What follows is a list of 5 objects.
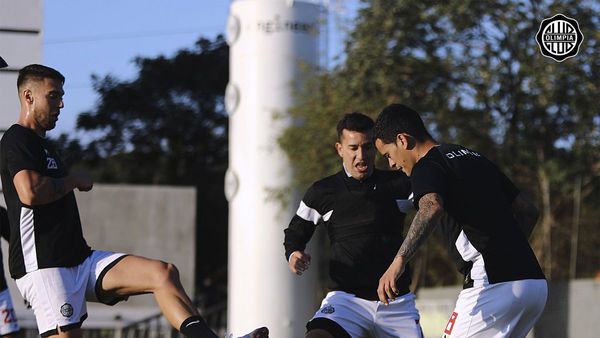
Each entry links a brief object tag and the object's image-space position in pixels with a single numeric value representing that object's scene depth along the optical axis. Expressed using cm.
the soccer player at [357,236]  1634
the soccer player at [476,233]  1331
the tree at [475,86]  4150
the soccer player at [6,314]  2042
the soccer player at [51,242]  1388
